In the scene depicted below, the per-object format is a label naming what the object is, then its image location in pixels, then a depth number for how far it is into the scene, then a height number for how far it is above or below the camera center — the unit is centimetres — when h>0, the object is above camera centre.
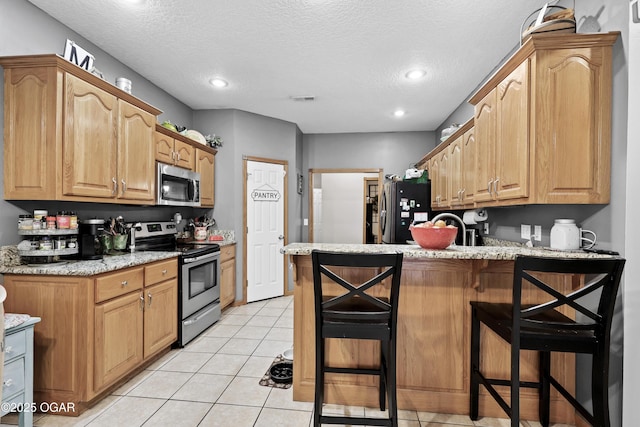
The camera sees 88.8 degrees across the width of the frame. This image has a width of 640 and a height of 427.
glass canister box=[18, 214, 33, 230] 213 -8
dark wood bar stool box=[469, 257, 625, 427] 140 -54
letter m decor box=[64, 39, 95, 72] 232 +113
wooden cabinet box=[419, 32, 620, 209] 177 +54
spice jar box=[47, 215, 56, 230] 221 -9
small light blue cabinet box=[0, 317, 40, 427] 166 -85
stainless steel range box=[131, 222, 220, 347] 303 -64
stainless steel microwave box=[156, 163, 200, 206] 322 +27
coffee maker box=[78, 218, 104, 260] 238 -20
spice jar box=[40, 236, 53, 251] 216 -22
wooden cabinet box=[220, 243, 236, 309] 398 -80
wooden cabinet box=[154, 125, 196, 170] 320 +65
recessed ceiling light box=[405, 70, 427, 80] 330 +143
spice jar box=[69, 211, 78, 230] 229 -8
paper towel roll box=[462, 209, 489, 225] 336 -2
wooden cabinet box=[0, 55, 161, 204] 208 +54
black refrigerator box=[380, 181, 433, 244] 442 +8
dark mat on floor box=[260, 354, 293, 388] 239 -123
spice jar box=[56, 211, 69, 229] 225 -7
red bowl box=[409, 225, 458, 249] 197 -14
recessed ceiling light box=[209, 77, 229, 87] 355 +143
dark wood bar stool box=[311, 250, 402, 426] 158 -55
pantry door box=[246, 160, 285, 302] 462 -25
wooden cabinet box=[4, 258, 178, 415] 199 -75
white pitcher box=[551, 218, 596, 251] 192 -13
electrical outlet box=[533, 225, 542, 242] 237 -14
